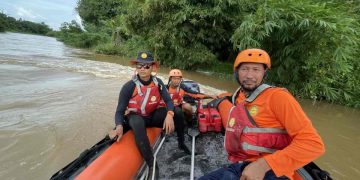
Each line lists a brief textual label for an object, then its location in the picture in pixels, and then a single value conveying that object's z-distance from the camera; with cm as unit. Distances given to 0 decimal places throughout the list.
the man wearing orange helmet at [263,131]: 143
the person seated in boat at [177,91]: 386
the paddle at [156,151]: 235
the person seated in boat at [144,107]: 249
